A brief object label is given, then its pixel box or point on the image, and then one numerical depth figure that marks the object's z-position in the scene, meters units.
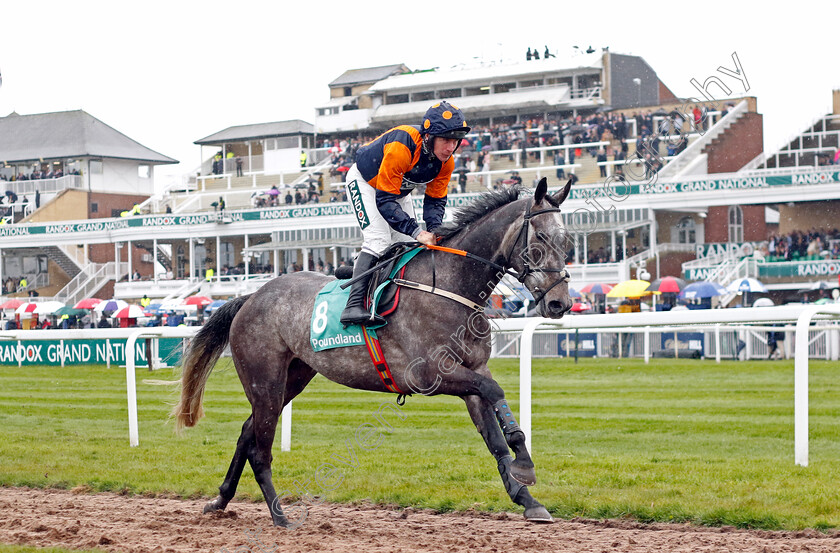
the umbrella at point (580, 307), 21.59
